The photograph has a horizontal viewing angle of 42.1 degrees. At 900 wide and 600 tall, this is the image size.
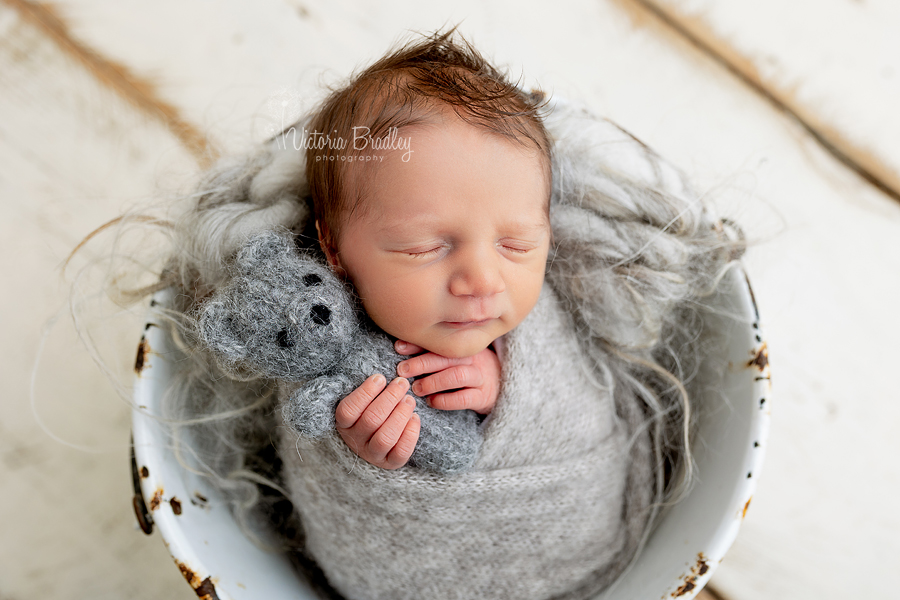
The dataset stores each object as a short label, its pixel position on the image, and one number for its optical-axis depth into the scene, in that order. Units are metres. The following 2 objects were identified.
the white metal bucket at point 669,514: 0.45
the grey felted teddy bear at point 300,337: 0.43
